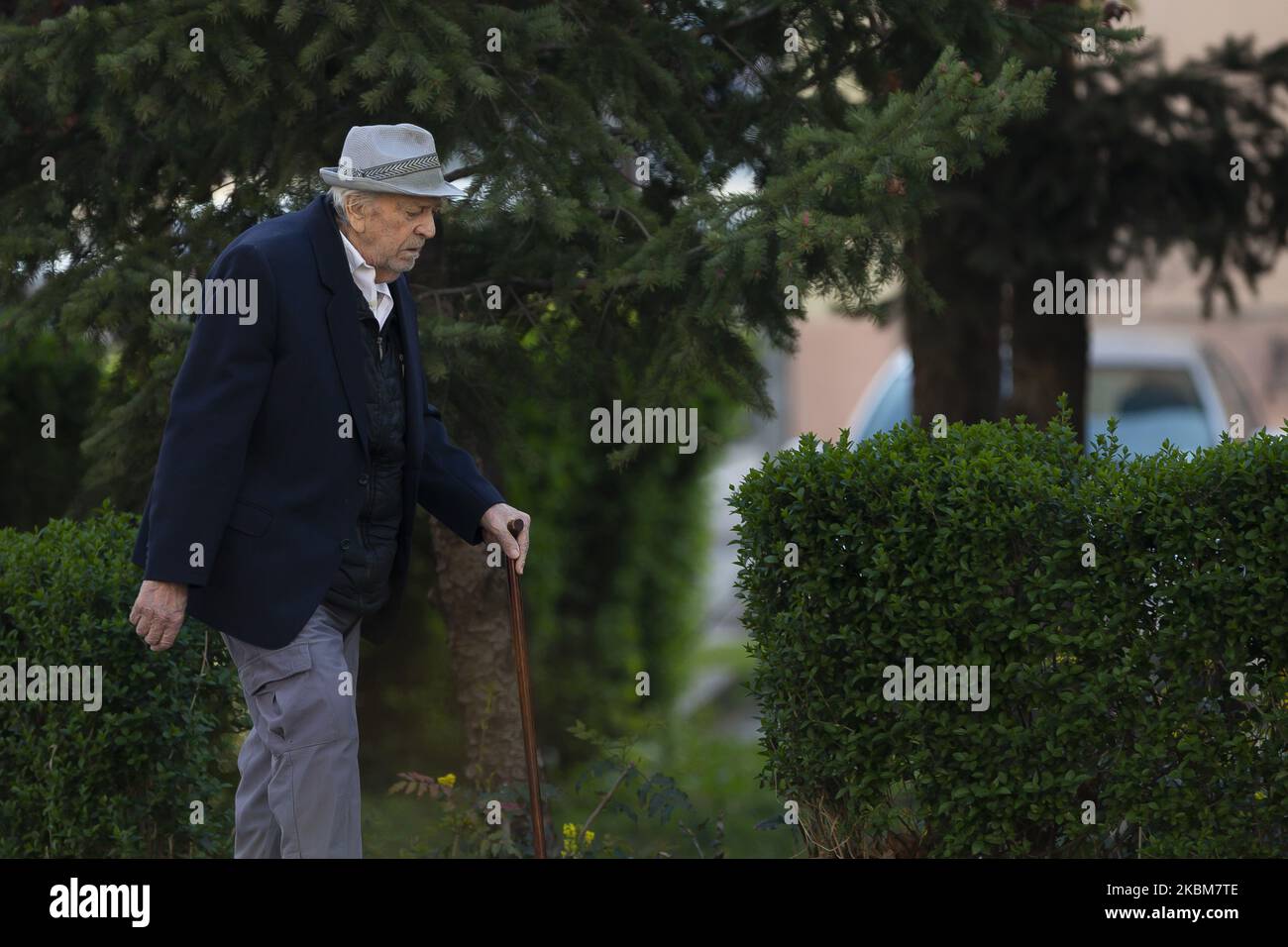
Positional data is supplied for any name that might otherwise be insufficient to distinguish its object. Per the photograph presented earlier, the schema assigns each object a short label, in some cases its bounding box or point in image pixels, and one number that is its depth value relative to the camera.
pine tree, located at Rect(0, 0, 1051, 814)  9.56
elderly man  7.36
